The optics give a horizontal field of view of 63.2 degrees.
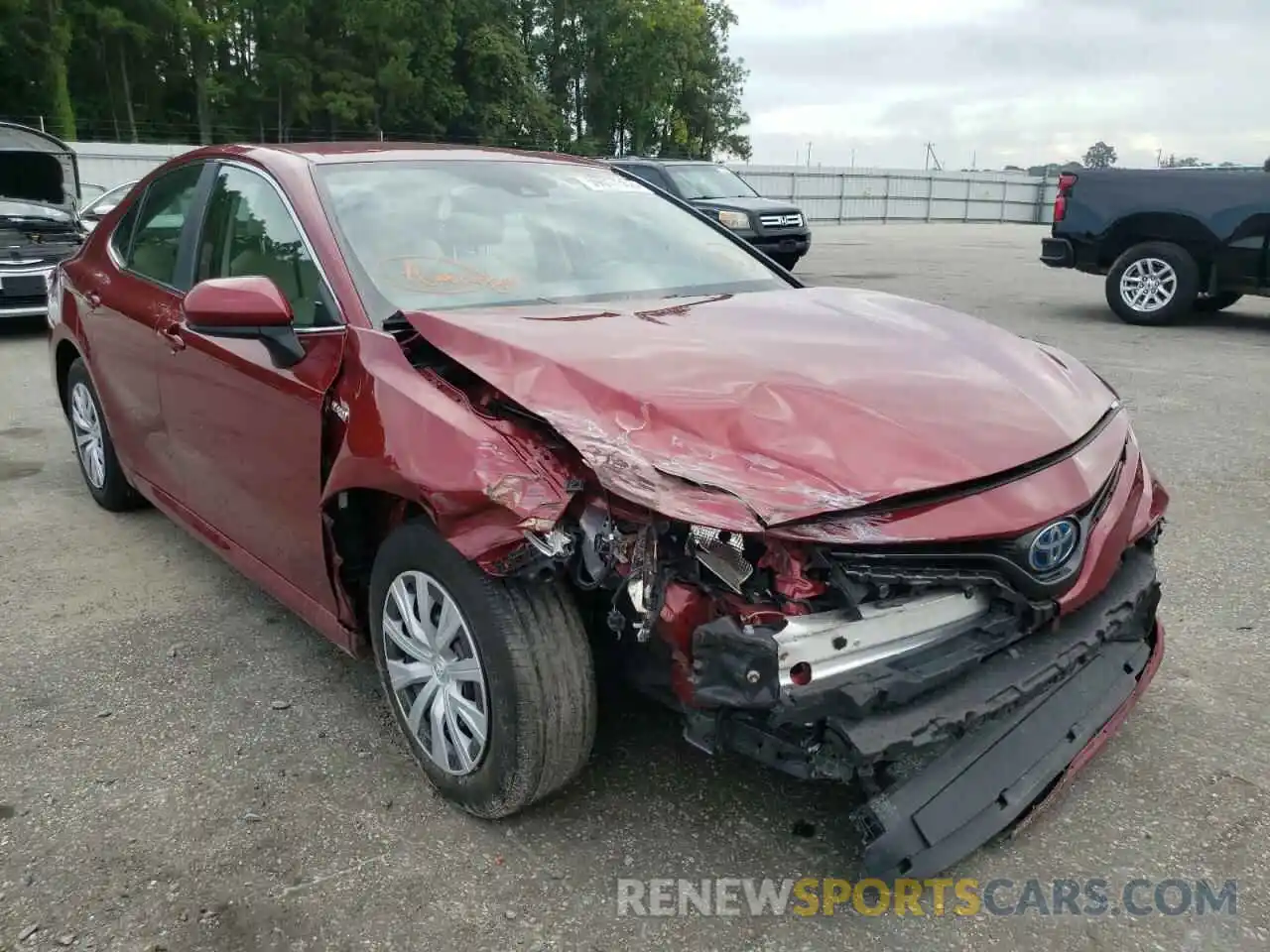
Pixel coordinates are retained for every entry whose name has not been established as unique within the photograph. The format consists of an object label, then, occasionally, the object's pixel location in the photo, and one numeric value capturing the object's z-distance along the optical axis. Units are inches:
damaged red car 80.8
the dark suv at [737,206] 568.1
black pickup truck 364.5
